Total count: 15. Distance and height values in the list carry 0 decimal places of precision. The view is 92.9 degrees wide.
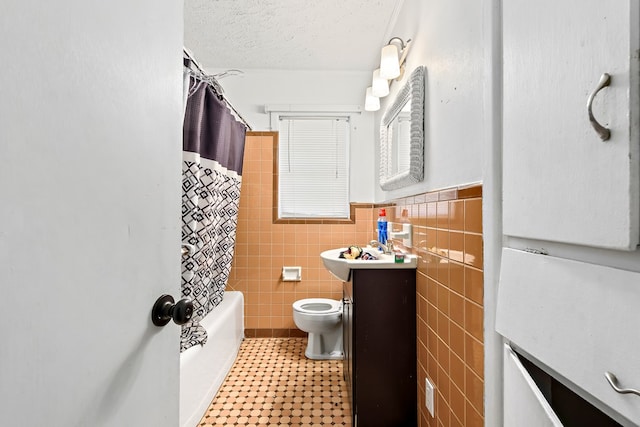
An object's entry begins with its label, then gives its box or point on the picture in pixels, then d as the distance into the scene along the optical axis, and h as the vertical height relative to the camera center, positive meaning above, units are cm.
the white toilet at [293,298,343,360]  220 -80
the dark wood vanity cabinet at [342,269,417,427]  148 -65
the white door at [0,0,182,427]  34 +1
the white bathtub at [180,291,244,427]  148 -85
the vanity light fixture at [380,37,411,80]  175 +92
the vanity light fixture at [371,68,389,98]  205 +88
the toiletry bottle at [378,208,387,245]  211 -9
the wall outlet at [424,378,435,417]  127 -76
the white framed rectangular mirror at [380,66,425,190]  151 +46
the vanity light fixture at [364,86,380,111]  235 +89
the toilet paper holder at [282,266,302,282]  269 -52
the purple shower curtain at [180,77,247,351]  149 +10
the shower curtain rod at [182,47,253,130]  146 +74
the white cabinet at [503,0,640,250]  41 +16
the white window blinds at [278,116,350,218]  279 +45
